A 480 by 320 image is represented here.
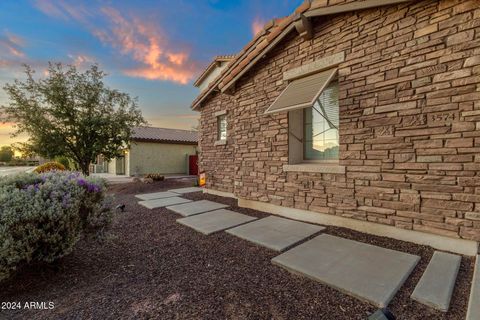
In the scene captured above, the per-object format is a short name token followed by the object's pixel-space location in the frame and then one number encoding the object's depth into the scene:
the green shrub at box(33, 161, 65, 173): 10.95
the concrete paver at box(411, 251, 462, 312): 2.20
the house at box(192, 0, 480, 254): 3.38
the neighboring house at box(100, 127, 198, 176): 20.06
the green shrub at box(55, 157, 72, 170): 21.36
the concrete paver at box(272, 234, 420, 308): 2.44
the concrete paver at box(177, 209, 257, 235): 4.86
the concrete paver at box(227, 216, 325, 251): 3.95
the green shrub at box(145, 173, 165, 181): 14.02
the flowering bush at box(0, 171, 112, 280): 2.54
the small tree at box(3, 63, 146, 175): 11.53
